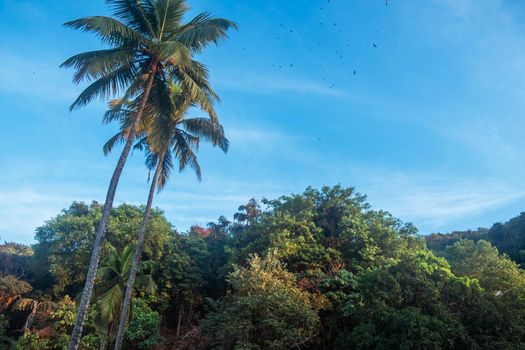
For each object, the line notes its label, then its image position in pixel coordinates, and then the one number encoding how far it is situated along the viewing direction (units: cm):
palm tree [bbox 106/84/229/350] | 1409
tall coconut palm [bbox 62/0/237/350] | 1054
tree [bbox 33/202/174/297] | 2230
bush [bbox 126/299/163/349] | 2098
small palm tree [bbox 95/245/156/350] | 1582
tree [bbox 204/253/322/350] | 1280
